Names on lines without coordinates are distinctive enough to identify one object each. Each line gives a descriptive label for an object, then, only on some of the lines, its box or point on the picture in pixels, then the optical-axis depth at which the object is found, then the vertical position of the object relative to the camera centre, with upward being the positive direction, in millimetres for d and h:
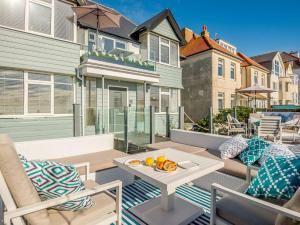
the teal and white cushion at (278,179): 1832 -702
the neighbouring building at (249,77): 17078 +3497
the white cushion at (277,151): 2824 -621
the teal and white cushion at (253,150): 3247 -700
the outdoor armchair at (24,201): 1449 -741
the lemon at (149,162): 2655 -717
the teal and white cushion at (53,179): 1600 -597
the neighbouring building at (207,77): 13828 +2888
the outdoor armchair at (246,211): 1455 -996
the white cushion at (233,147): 3665 -717
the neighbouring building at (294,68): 26508 +6972
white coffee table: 2229 -877
